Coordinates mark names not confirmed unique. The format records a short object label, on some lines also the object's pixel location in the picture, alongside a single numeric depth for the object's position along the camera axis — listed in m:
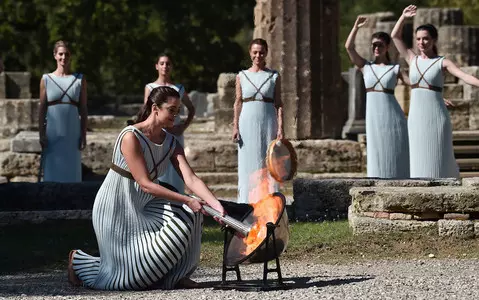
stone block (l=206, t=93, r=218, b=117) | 34.53
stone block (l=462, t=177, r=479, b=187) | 11.47
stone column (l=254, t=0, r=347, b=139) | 17.81
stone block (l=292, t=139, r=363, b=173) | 17.53
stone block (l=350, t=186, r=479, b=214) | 11.26
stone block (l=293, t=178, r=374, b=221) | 13.16
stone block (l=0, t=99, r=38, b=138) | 22.58
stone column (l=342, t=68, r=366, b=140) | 24.61
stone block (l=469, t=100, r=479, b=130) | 22.25
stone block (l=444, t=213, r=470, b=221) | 11.30
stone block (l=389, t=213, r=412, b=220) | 11.39
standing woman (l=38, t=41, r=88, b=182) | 14.98
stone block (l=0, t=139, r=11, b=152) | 20.19
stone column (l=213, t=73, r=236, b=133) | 19.64
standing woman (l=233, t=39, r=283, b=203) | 13.69
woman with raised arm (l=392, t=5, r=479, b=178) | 13.78
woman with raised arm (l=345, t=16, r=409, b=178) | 14.47
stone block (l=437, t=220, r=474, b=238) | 11.25
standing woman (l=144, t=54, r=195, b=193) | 14.36
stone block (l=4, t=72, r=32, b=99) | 26.55
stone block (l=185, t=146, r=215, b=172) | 17.98
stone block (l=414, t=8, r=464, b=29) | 29.58
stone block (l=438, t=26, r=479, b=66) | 28.48
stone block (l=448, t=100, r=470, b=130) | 22.30
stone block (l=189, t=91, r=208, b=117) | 37.03
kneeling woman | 9.32
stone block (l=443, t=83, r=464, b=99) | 23.83
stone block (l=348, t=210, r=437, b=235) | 11.34
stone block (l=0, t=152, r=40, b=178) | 18.77
